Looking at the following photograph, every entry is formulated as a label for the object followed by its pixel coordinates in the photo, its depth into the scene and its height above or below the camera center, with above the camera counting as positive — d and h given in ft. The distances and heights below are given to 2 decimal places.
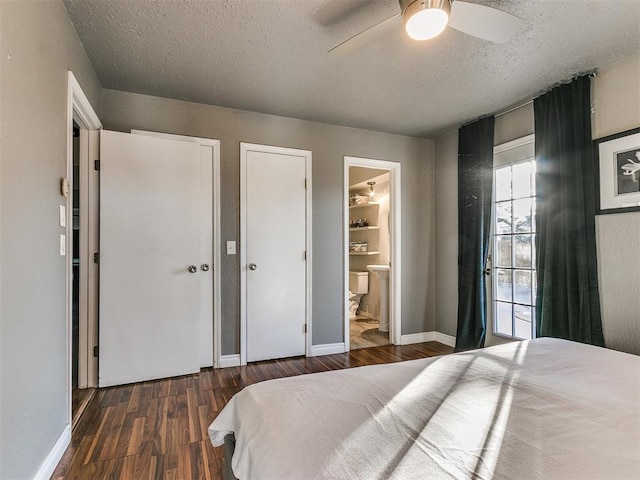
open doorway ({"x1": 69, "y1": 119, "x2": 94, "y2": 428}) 7.70 -1.93
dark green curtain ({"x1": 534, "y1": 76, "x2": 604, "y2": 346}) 7.82 +0.62
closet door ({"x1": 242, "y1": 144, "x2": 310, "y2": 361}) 10.36 -0.36
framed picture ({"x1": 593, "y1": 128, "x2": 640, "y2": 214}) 7.18 +1.59
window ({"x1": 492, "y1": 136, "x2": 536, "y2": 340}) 9.68 +0.03
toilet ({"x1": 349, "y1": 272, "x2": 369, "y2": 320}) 17.12 -2.36
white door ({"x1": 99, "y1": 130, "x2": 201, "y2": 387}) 8.46 -0.40
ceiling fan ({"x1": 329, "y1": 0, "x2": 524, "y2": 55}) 4.69 +3.39
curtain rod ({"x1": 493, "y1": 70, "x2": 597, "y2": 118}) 7.93 +4.06
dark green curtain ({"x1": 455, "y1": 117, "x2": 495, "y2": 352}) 10.68 +0.57
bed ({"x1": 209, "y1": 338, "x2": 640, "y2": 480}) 2.51 -1.71
